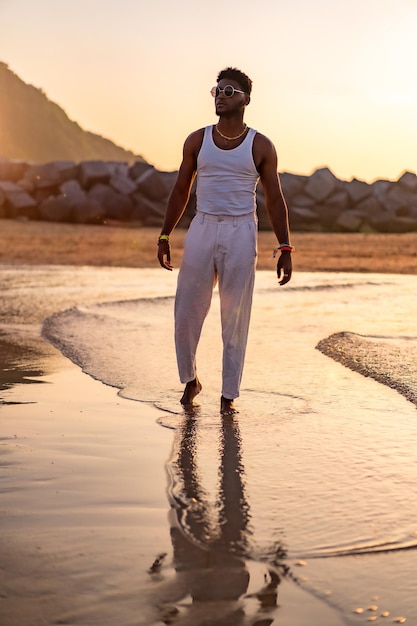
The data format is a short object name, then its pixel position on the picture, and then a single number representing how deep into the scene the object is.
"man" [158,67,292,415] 4.86
